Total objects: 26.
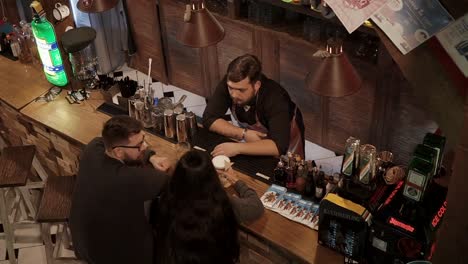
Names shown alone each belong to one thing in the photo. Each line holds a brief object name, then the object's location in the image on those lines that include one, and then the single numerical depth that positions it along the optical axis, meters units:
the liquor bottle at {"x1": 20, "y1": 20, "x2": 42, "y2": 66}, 4.61
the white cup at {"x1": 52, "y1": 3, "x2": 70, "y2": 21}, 4.12
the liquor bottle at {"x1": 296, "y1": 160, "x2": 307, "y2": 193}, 3.14
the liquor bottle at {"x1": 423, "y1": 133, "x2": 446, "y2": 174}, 2.55
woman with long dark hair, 2.55
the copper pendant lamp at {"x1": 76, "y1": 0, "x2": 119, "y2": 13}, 3.44
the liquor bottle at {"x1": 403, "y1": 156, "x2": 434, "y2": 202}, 2.46
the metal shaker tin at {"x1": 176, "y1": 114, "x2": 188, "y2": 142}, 3.59
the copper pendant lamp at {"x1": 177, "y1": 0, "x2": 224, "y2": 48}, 3.00
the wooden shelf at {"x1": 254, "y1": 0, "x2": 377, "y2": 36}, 4.57
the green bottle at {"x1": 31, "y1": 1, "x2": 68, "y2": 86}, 4.11
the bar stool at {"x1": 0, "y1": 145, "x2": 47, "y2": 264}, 3.98
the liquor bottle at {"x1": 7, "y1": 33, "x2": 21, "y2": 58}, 4.72
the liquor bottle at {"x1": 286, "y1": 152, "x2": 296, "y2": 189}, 3.17
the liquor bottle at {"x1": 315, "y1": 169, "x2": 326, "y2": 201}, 3.05
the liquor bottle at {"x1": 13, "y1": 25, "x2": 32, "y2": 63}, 4.66
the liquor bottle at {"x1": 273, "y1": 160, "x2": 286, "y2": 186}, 3.21
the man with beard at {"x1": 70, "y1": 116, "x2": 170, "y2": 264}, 2.87
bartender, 3.54
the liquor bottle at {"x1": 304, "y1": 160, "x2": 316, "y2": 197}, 3.10
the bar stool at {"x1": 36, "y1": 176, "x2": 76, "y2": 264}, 3.63
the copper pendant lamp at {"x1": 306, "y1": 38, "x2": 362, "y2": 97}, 2.61
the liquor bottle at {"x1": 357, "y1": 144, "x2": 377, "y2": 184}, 2.76
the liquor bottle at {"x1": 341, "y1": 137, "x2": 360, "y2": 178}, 2.80
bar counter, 2.87
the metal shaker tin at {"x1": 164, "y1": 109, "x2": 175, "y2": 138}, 3.63
